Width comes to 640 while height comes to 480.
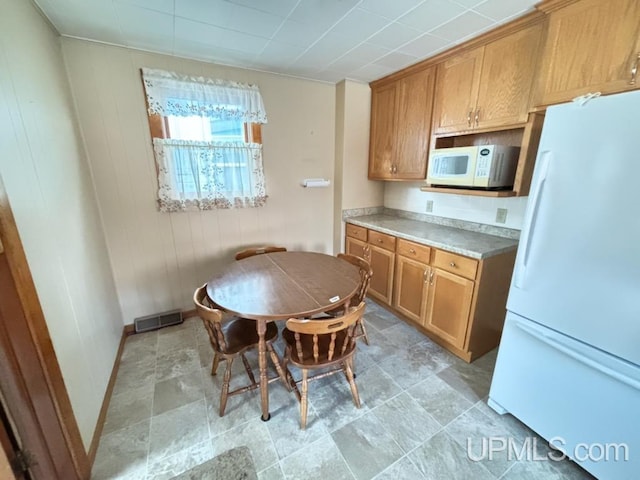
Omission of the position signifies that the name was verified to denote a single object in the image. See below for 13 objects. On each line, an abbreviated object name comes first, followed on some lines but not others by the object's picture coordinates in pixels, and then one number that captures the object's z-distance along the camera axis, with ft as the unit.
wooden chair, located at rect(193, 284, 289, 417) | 4.78
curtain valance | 7.22
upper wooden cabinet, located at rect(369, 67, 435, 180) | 8.18
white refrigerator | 3.43
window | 7.45
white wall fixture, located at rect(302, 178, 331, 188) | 9.85
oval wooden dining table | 4.77
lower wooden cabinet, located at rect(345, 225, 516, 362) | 6.43
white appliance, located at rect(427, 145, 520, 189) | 6.28
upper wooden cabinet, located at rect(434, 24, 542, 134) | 5.82
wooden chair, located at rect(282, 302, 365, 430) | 4.37
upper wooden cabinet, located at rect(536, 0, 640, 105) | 4.26
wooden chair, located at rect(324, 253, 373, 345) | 6.54
